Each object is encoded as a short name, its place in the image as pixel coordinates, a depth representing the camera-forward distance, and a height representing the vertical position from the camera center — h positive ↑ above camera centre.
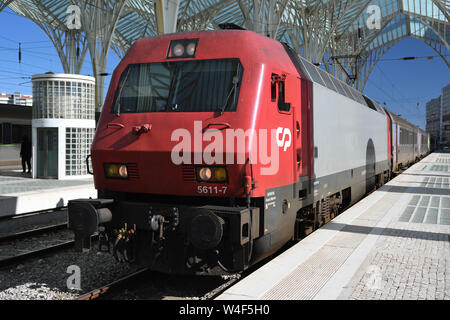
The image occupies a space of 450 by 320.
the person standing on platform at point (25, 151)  19.89 +0.04
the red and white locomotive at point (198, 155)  5.03 -0.05
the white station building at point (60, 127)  16.55 +1.00
